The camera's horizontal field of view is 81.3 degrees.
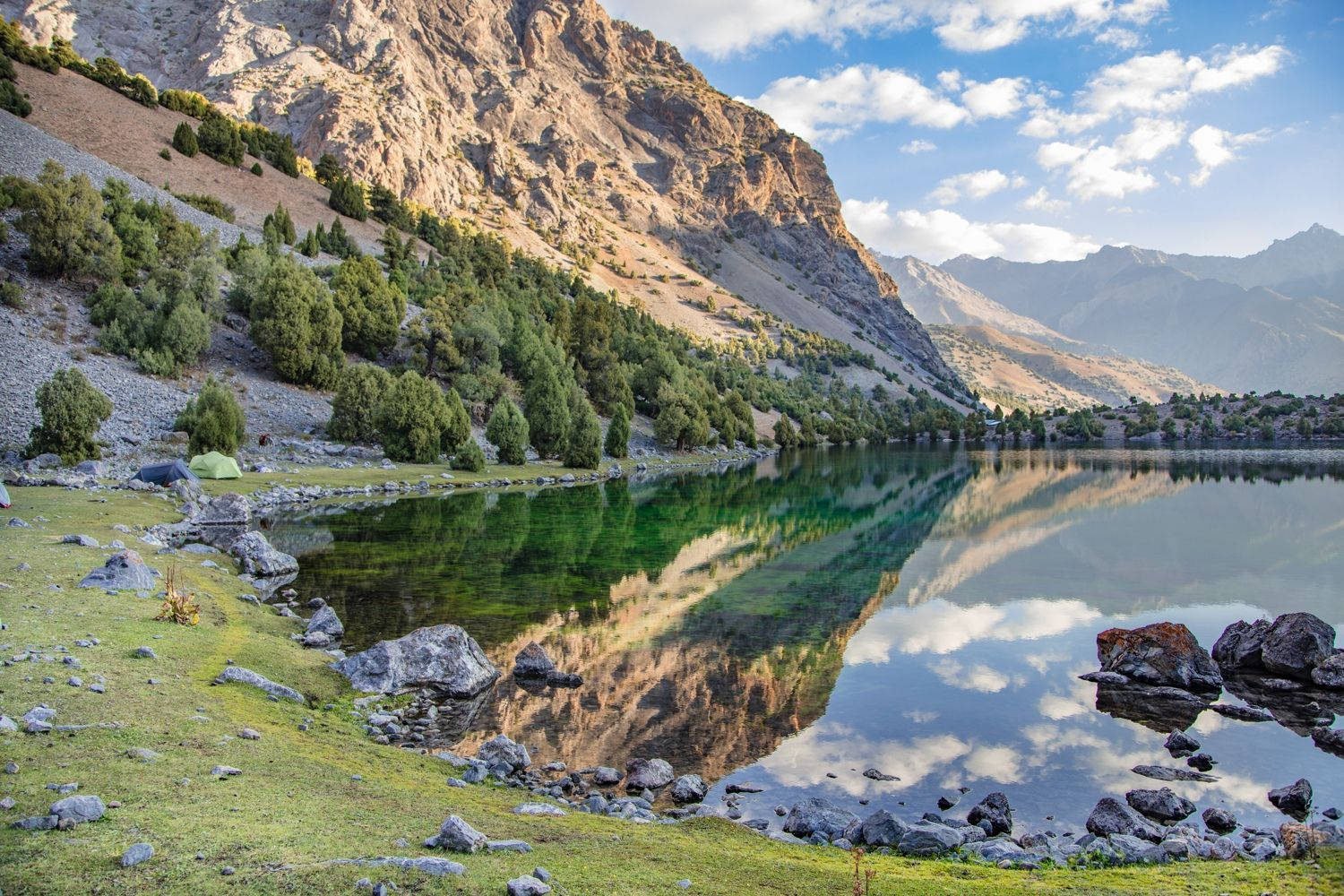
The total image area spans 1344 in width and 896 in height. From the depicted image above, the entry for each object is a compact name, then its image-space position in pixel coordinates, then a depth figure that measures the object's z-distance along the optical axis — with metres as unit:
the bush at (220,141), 83.12
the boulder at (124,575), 16.02
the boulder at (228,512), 29.59
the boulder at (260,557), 22.20
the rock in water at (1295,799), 10.76
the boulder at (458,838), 6.90
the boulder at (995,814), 10.30
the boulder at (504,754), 11.30
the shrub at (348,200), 91.50
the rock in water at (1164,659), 16.30
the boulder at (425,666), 14.13
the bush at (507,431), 55.56
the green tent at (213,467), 37.34
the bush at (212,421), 39.56
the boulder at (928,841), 9.24
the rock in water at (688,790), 10.78
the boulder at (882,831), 9.50
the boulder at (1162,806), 10.75
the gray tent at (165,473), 33.50
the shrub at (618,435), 68.75
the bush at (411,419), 50.16
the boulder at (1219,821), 10.30
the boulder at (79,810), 6.32
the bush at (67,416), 33.50
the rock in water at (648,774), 11.03
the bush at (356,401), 50.97
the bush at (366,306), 64.25
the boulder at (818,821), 9.86
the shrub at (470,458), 50.97
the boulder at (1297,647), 16.41
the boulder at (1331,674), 15.75
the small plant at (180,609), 14.76
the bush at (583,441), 59.22
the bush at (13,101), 67.00
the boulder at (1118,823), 9.98
